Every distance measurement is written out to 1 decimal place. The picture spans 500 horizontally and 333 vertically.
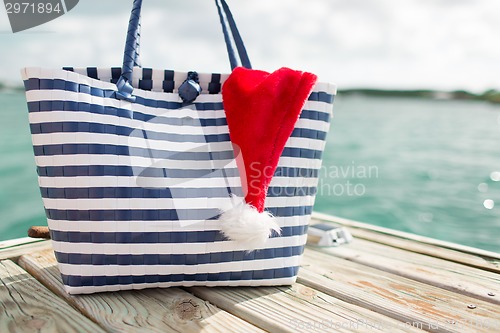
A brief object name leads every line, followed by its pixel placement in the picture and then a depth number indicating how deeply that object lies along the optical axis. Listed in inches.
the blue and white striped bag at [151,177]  37.5
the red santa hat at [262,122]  40.5
